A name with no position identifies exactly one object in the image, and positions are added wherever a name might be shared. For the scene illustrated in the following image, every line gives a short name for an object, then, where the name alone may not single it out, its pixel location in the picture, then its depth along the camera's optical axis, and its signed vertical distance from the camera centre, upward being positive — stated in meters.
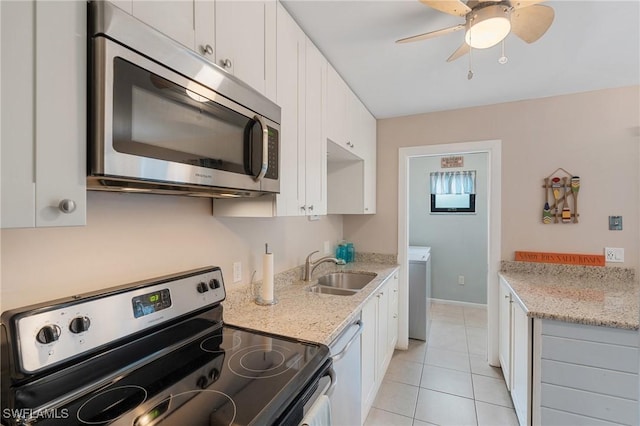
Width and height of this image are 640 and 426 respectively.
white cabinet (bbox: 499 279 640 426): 1.49 -0.86
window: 4.30 +0.32
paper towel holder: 1.61 -0.48
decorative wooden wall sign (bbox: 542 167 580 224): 2.44 +0.13
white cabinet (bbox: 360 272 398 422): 1.90 -0.94
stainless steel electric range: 0.71 -0.49
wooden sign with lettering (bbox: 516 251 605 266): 2.38 -0.38
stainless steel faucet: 2.23 -0.41
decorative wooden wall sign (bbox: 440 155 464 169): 4.33 +0.76
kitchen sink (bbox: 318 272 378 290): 2.52 -0.58
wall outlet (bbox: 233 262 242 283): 1.58 -0.32
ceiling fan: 1.25 +0.87
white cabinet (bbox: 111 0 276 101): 0.83 +0.62
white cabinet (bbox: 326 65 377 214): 2.25 +0.49
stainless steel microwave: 0.66 +0.27
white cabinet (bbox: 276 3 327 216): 1.44 +0.50
